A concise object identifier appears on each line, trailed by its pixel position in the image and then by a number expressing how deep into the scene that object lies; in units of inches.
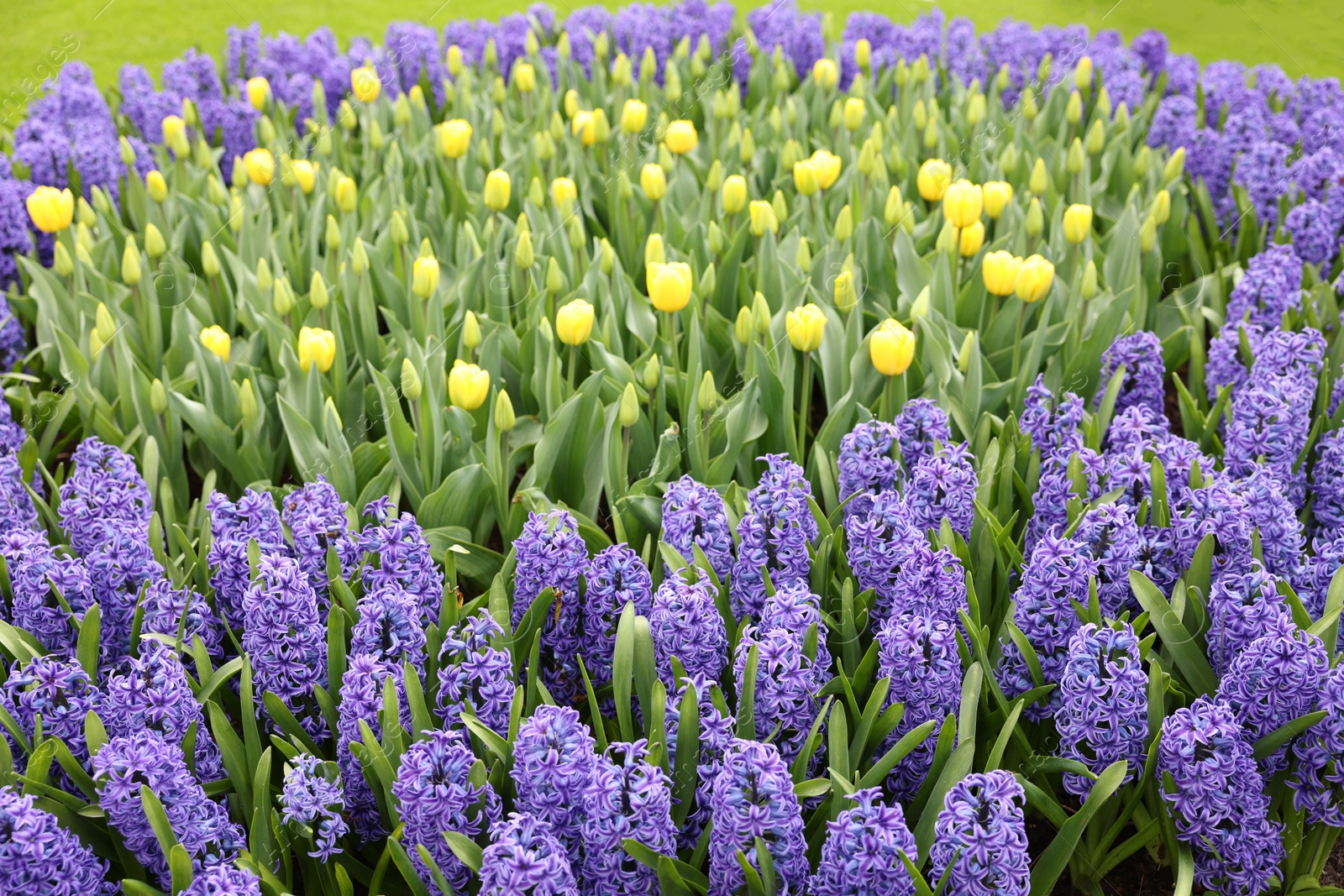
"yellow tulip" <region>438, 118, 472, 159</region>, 168.1
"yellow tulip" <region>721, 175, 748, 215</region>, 150.3
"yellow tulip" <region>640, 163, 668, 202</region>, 152.3
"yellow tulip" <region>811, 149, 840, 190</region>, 154.9
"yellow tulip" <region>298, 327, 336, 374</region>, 114.1
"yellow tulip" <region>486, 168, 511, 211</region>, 150.3
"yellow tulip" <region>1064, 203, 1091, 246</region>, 137.9
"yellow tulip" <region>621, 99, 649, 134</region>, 178.9
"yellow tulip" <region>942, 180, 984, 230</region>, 136.6
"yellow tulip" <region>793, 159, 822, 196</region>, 154.2
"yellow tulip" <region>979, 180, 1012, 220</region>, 143.5
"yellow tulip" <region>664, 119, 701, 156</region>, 166.2
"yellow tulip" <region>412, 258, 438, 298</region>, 129.0
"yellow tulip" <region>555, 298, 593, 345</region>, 116.3
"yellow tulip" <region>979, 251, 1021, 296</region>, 124.0
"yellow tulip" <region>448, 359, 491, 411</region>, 107.5
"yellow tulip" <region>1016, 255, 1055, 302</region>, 120.4
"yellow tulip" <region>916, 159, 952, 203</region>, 152.9
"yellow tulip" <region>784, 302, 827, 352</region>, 111.8
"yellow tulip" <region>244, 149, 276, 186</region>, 159.3
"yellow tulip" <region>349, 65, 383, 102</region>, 188.5
